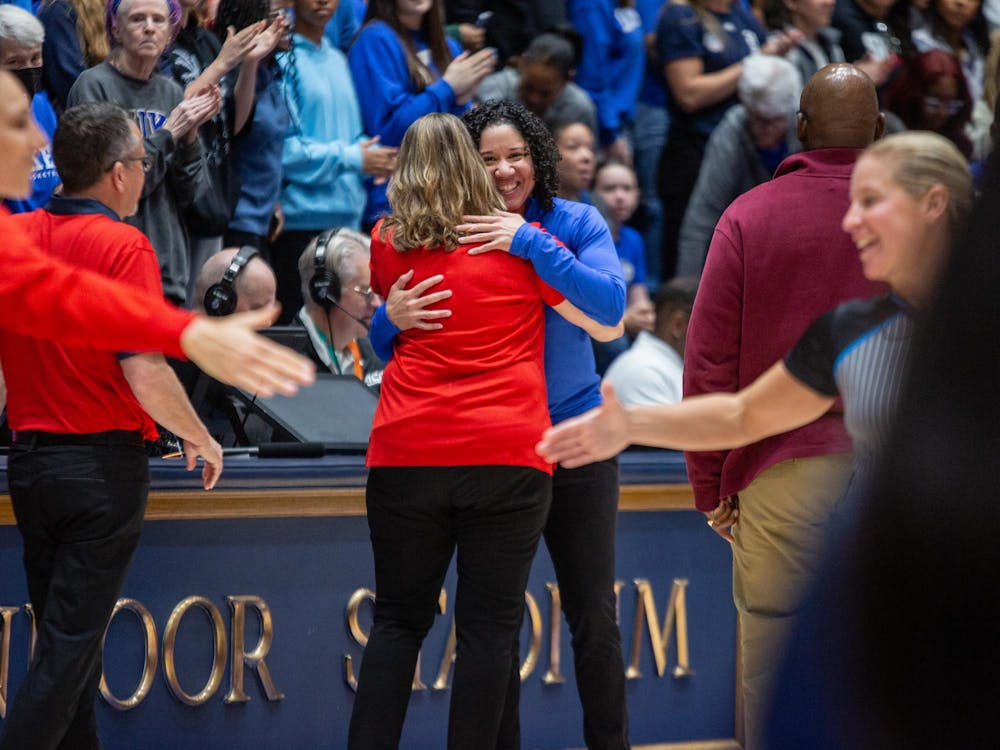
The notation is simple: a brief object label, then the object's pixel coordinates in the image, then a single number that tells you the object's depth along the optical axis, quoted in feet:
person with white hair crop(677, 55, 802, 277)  44.96
